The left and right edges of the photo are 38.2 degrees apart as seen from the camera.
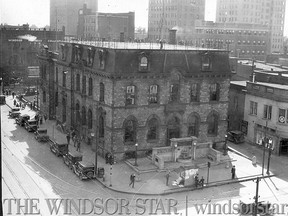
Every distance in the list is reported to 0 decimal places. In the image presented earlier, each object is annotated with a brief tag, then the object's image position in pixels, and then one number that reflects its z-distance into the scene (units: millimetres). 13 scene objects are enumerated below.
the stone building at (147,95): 42062
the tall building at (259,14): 152375
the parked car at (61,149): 43981
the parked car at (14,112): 64125
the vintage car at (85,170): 37412
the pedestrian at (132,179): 35719
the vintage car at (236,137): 52156
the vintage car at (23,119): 58125
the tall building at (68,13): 161212
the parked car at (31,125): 55203
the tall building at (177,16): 137125
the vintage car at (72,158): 40094
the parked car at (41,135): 50569
